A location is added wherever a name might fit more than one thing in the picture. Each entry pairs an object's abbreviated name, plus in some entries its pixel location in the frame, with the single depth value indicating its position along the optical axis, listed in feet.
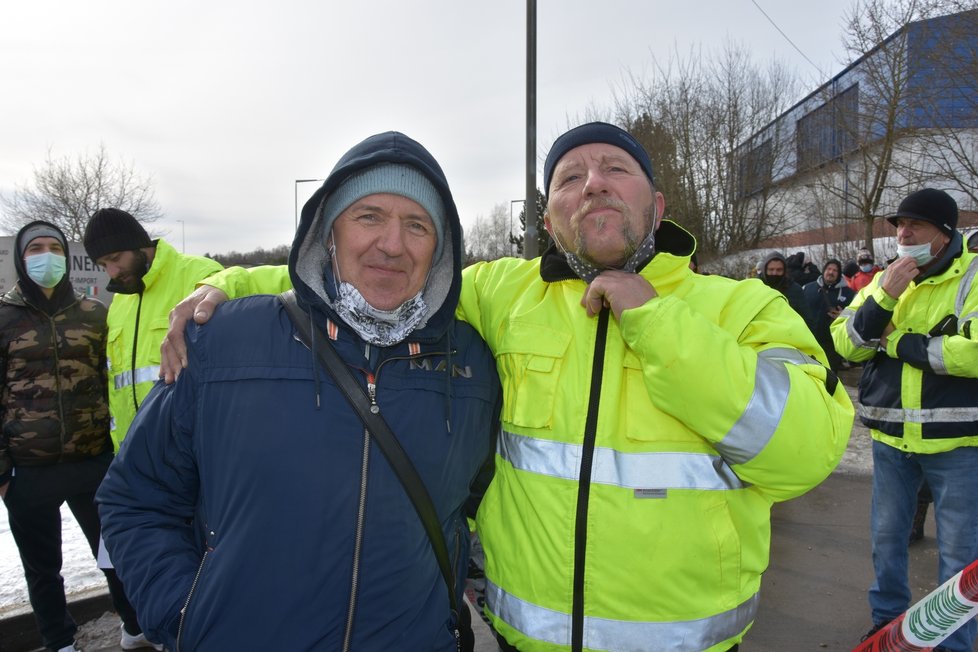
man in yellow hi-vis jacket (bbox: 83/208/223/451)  10.93
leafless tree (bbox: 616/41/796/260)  76.02
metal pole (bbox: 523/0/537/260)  22.38
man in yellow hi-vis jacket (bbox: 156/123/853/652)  4.85
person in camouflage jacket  10.76
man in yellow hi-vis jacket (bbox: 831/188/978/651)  10.27
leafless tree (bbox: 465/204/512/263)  193.57
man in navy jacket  4.78
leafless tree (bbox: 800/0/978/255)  37.29
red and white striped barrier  7.59
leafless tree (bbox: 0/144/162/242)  77.77
